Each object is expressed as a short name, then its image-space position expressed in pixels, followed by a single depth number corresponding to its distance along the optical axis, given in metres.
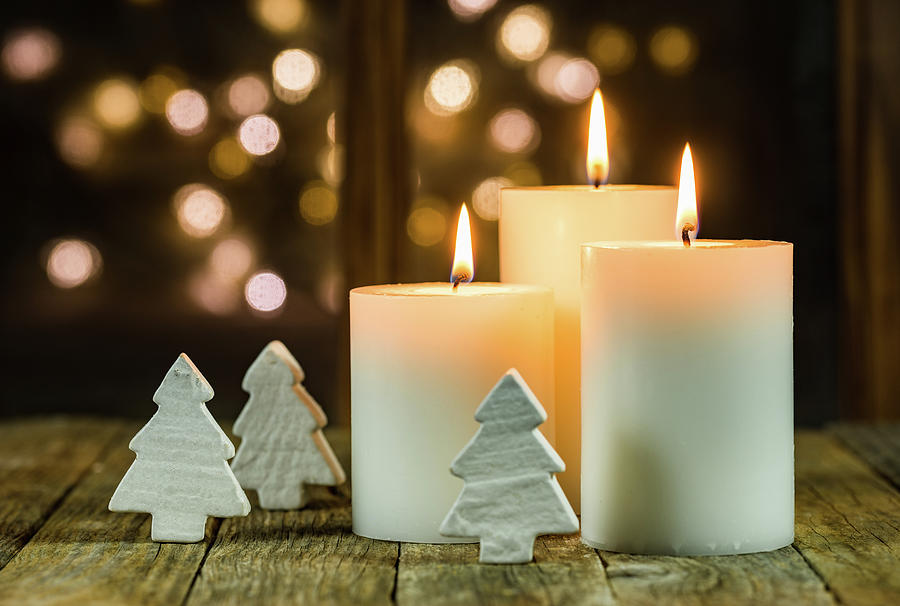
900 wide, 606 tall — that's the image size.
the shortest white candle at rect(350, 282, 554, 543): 0.85
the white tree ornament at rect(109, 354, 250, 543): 0.85
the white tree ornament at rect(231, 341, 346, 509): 0.92
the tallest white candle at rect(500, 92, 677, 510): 0.89
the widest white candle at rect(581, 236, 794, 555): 0.83
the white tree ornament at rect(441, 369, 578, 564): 0.82
